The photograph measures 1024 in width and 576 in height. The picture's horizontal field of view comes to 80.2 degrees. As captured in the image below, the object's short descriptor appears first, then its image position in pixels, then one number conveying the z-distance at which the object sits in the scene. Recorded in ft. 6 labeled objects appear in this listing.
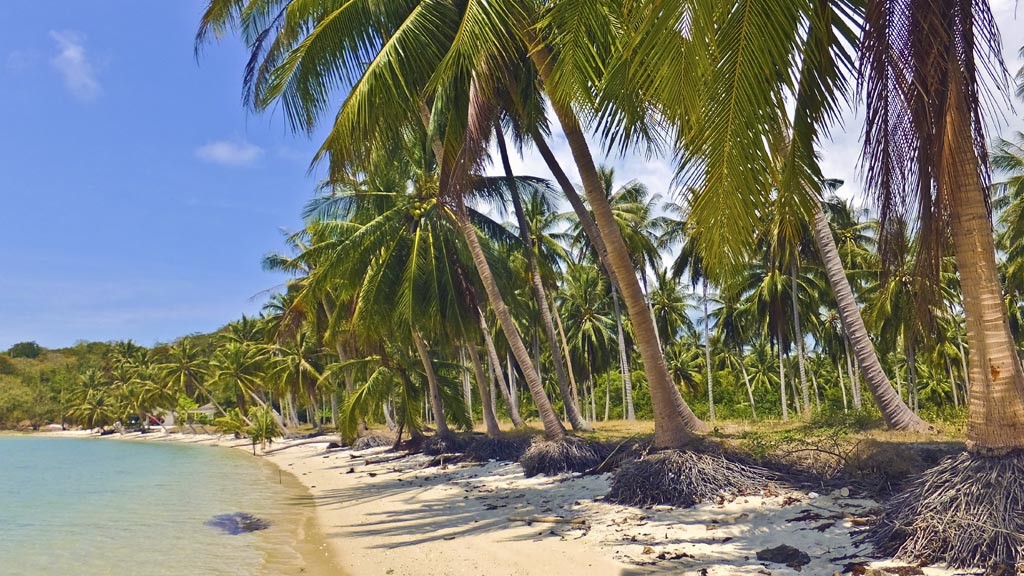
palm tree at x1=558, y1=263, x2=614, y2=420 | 114.21
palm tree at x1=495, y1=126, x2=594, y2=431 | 52.32
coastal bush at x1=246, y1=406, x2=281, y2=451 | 101.04
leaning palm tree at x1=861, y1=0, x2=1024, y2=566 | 14.07
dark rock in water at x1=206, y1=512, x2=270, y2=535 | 35.04
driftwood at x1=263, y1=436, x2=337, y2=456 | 105.44
